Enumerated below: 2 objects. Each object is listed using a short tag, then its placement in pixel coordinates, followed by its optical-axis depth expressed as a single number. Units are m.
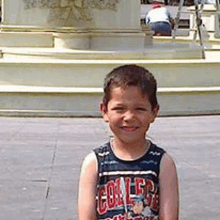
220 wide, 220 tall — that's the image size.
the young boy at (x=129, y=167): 2.98
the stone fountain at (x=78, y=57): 11.59
